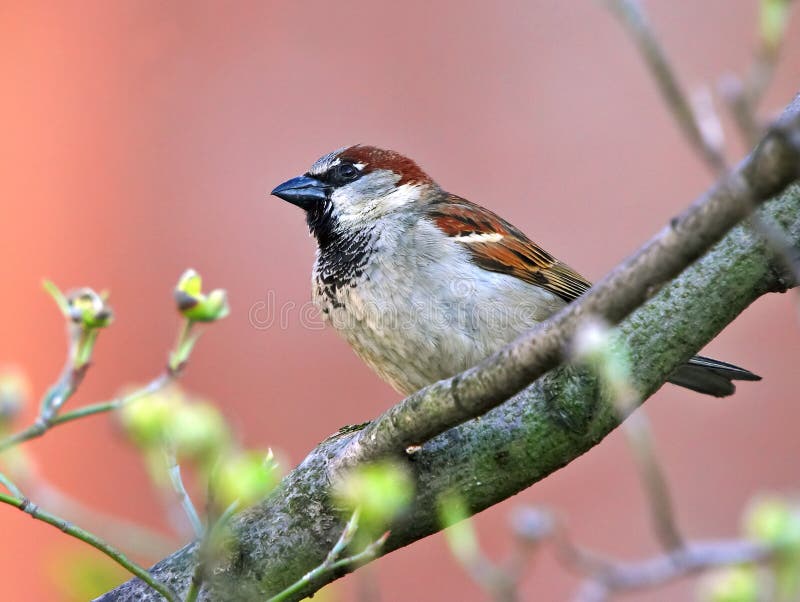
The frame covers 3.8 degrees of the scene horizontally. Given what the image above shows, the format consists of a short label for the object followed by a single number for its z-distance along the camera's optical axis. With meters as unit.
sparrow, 2.89
